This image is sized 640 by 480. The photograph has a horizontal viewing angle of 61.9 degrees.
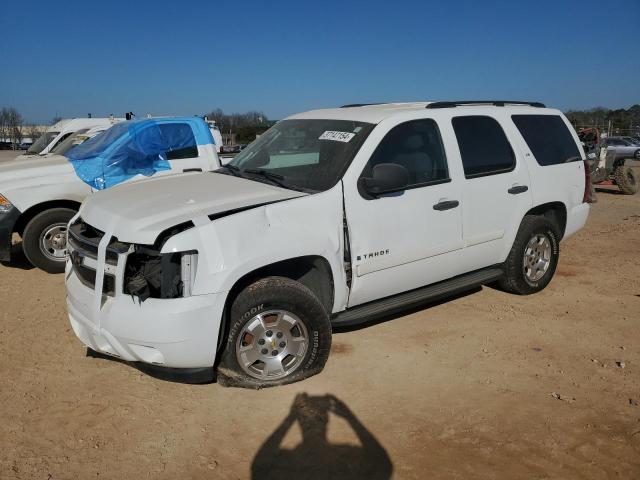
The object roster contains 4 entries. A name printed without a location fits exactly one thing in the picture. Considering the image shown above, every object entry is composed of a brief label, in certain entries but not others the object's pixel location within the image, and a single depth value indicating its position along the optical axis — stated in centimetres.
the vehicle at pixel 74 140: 854
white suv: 323
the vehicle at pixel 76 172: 630
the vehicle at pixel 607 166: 1338
